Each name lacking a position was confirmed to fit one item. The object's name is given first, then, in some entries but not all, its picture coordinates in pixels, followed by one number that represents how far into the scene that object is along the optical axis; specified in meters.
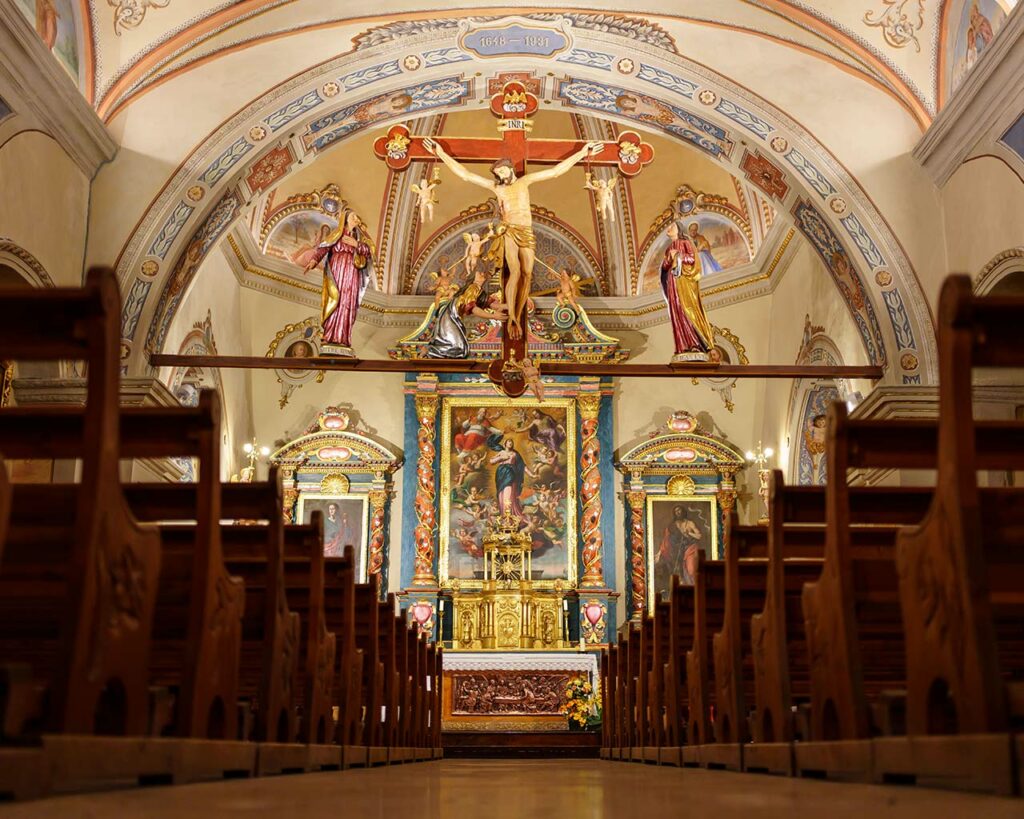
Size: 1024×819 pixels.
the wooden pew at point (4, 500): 2.53
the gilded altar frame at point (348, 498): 16.39
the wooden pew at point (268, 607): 3.83
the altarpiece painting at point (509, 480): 16.38
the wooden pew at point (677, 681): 6.27
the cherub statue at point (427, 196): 11.48
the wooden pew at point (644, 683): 7.74
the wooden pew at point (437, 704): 11.32
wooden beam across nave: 11.32
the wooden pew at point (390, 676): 7.49
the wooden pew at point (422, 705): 9.64
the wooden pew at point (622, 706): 9.02
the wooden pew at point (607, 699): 10.62
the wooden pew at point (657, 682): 6.89
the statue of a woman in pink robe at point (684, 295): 12.09
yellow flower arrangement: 12.98
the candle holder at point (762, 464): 15.49
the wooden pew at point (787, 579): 3.86
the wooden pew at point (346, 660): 5.66
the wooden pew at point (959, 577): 2.56
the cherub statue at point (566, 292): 14.56
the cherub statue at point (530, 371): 11.22
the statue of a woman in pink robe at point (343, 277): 11.66
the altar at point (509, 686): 14.28
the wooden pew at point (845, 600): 3.34
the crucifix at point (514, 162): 11.34
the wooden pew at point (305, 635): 4.49
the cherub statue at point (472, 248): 12.88
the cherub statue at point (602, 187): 11.50
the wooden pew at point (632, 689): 8.57
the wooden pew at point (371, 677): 6.66
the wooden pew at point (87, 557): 2.47
